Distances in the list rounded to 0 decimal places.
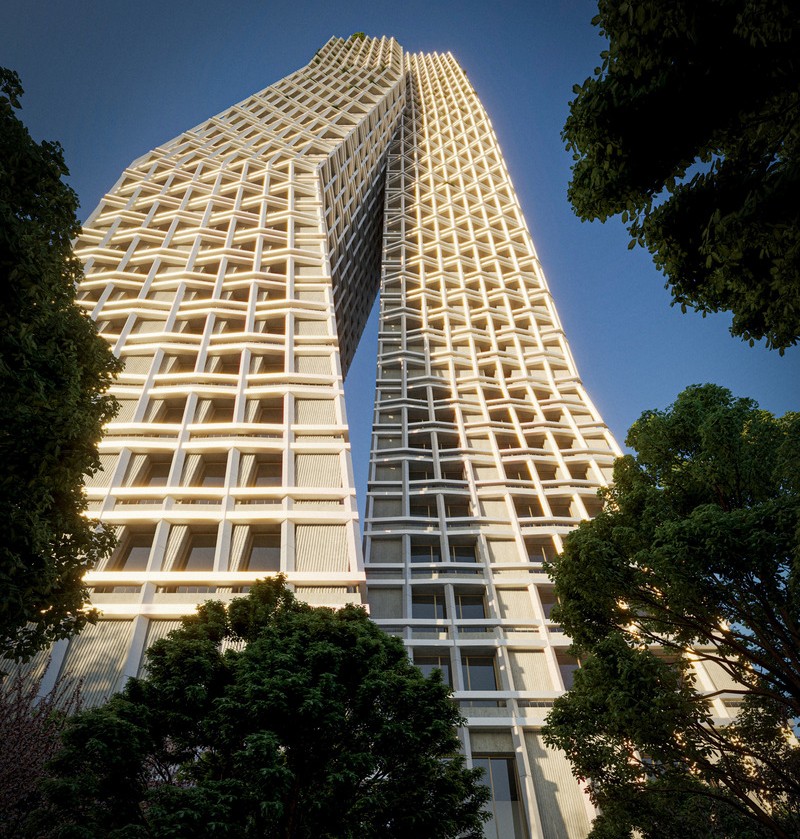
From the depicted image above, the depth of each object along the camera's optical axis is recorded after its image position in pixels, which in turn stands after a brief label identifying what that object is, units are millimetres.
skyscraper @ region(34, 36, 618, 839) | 17812
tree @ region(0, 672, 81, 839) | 8828
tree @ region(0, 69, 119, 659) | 7223
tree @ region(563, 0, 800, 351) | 6023
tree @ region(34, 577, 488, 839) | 7449
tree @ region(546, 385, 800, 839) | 9203
